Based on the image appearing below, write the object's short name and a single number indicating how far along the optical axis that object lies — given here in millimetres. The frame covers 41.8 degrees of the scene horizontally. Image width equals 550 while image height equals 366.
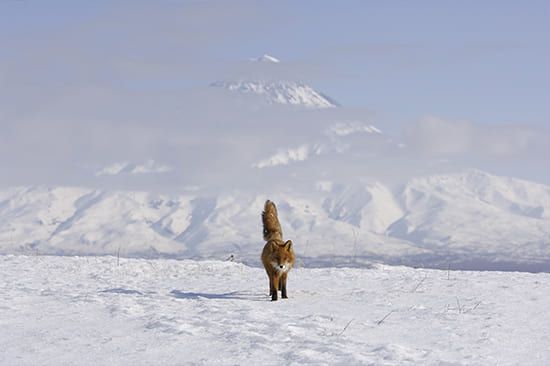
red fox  17219
